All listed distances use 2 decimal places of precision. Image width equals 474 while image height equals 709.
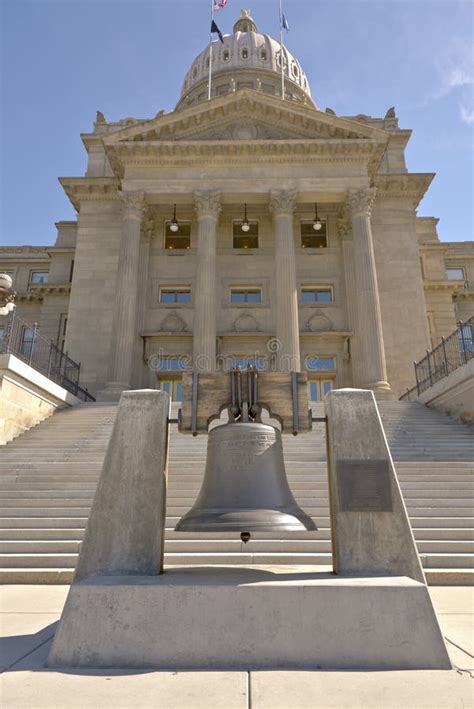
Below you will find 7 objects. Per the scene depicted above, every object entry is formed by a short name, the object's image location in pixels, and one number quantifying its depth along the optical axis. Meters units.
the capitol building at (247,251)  25.53
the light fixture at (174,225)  28.11
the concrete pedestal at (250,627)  3.80
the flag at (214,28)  35.10
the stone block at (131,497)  4.57
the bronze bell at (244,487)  4.34
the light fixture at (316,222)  27.98
